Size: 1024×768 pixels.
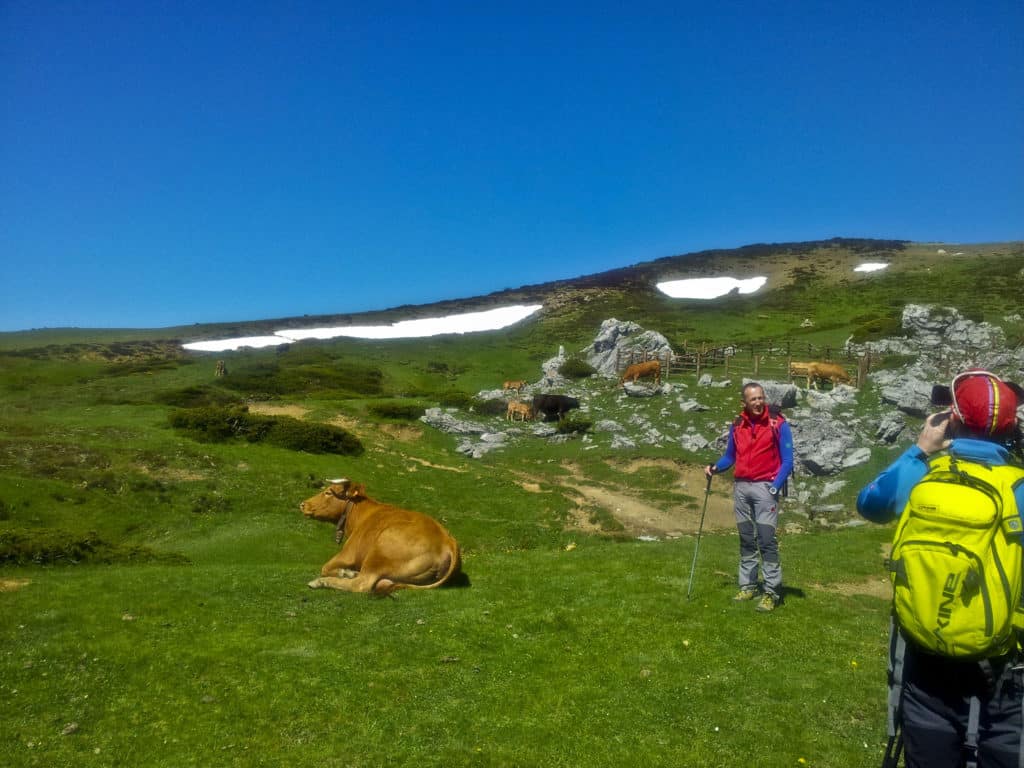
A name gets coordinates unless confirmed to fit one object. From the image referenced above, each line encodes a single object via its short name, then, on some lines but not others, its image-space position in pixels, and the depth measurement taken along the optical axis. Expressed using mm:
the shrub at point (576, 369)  53622
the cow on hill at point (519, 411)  40625
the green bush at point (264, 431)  26297
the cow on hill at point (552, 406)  39906
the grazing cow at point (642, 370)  43625
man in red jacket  9266
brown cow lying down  10508
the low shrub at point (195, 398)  37822
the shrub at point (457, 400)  44031
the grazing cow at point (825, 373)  38594
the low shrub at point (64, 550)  11953
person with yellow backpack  3410
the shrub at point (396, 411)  39125
